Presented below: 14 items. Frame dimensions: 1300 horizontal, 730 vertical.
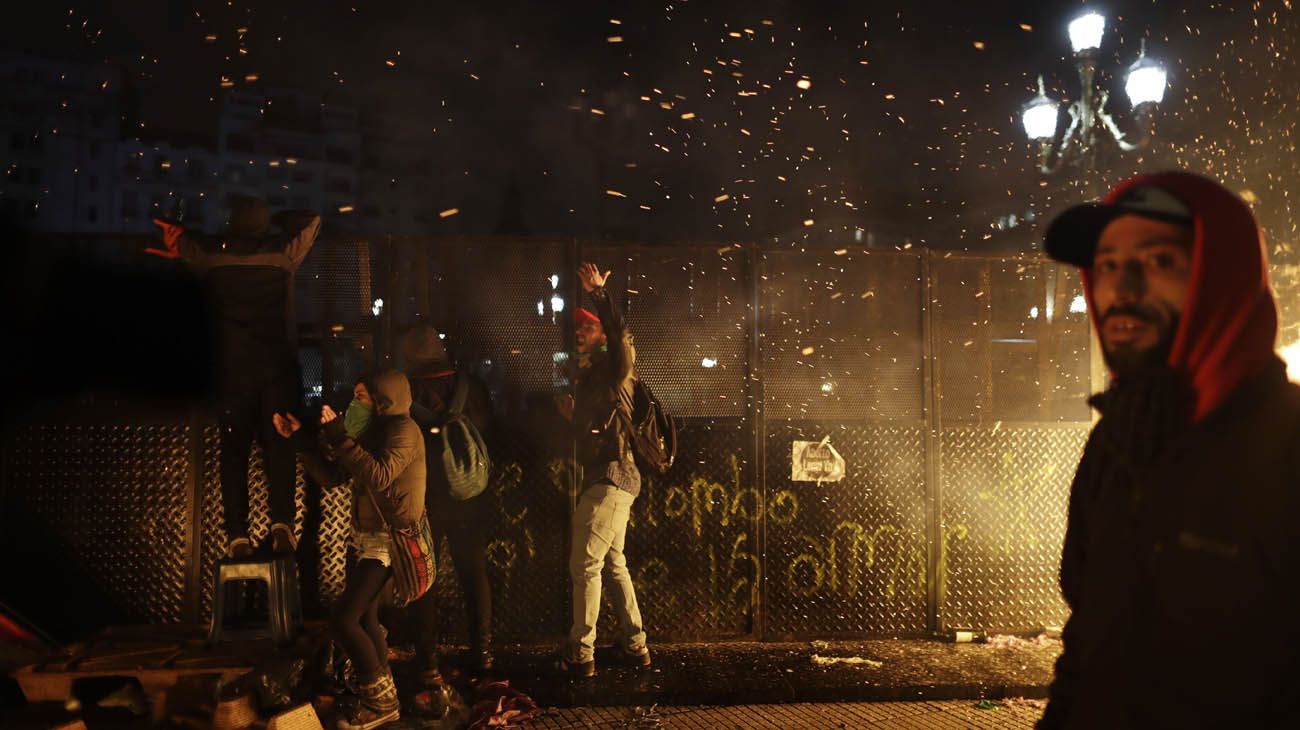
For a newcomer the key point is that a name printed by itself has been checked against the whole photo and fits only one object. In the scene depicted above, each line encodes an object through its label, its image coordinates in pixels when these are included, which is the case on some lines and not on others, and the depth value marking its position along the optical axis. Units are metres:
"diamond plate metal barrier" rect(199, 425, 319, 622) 6.80
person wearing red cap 6.33
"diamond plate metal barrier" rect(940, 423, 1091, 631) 7.47
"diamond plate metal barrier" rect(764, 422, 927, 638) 7.32
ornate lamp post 11.88
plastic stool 5.86
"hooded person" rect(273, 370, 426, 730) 5.24
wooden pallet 5.35
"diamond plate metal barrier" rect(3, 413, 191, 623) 6.81
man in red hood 1.75
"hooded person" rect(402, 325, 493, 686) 6.18
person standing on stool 6.18
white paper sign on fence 7.37
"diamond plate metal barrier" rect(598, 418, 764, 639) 7.20
